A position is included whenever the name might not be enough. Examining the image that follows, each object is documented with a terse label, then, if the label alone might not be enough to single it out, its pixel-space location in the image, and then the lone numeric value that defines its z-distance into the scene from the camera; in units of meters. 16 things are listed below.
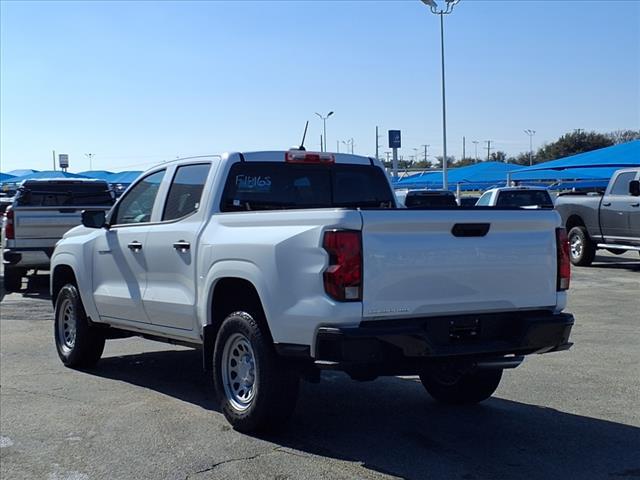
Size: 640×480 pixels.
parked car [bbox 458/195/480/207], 29.64
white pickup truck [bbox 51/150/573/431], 5.23
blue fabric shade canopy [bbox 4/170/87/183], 51.62
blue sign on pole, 38.44
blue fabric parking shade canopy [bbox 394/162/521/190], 42.62
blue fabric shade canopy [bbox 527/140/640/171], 26.17
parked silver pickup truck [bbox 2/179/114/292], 14.55
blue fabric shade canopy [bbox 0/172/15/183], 62.59
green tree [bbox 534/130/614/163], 86.06
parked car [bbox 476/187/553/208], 20.92
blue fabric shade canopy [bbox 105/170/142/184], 58.31
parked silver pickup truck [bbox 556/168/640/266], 18.08
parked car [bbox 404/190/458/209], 17.91
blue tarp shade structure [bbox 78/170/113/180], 59.13
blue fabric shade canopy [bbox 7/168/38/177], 65.22
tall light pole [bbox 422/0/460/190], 32.66
